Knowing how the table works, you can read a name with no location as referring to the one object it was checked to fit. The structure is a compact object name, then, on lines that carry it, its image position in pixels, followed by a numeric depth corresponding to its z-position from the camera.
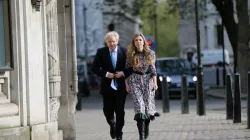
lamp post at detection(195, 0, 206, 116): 21.02
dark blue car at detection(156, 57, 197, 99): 35.44
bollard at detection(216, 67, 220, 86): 48.03
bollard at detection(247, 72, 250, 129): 15.17
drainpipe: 13.48
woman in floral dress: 12.73
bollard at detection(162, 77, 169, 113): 23.45
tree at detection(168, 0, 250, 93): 33.44
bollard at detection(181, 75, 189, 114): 22.42
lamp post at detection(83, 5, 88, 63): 74.41
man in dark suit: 12.80
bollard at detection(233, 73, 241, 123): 16.16
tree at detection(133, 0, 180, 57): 105.69
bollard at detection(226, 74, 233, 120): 17.41
